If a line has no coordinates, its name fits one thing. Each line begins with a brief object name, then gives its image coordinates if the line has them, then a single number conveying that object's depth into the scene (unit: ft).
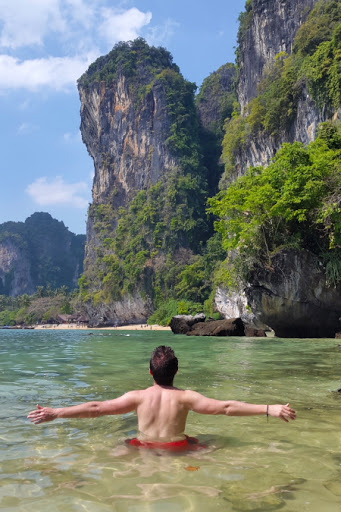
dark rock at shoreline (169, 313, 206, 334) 110.83
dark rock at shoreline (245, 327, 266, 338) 91.50
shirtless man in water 11.87
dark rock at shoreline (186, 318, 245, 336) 94.27
